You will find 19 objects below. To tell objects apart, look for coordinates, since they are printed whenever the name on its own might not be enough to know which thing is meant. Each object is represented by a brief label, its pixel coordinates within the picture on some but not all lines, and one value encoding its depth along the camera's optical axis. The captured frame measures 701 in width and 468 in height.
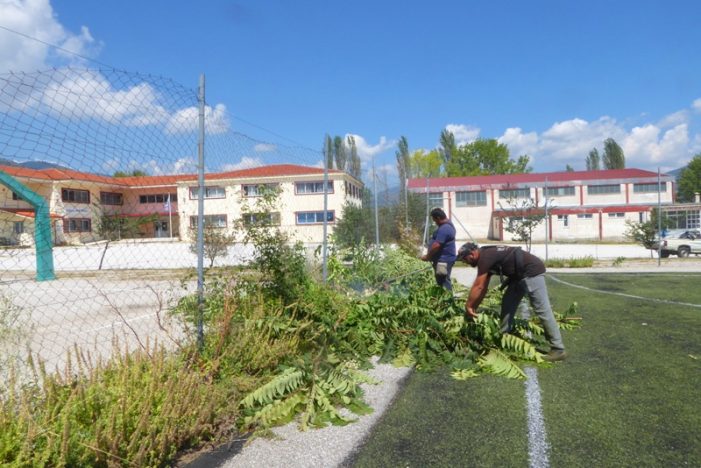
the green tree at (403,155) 63.23
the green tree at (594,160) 81.25
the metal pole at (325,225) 8.18
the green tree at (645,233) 22.91
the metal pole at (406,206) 16.02
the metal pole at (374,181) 12.35
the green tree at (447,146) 78.88
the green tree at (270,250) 5.65
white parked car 24.86
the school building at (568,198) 44.66
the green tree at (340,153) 55.35
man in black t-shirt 5.59
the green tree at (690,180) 75.06
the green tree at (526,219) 22.81
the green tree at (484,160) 77.62
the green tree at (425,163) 74.00
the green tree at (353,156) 49.26
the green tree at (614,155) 74.44
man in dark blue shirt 8.09
